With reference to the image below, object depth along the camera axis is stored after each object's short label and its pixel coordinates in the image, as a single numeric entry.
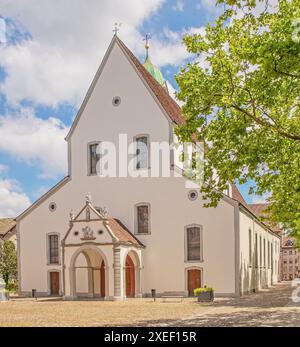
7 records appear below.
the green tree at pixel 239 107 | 18.11
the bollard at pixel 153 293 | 31.99
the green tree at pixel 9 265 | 49.53
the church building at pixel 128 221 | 33.66
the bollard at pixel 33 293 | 37.59
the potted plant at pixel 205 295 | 29.72
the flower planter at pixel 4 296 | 34.31
